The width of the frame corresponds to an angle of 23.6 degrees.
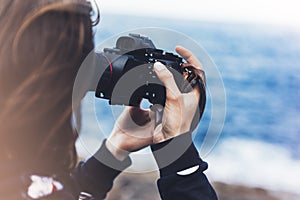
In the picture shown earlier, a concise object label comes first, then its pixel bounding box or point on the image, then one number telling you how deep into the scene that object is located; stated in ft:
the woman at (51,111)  2.86
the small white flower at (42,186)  2.99
